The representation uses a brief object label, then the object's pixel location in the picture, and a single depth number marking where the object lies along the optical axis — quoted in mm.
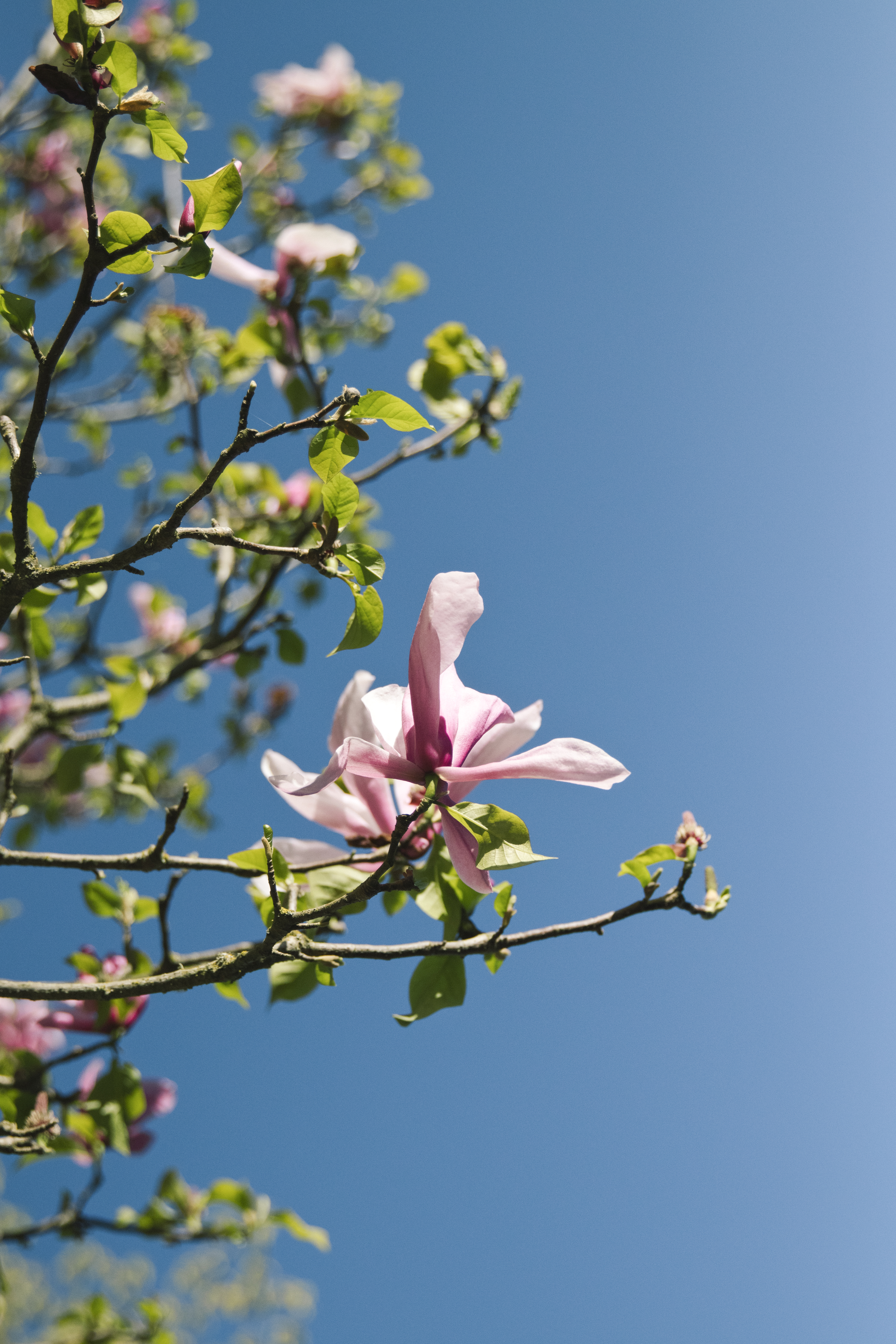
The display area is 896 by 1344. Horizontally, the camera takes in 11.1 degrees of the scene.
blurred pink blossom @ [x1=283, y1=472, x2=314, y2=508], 2960
